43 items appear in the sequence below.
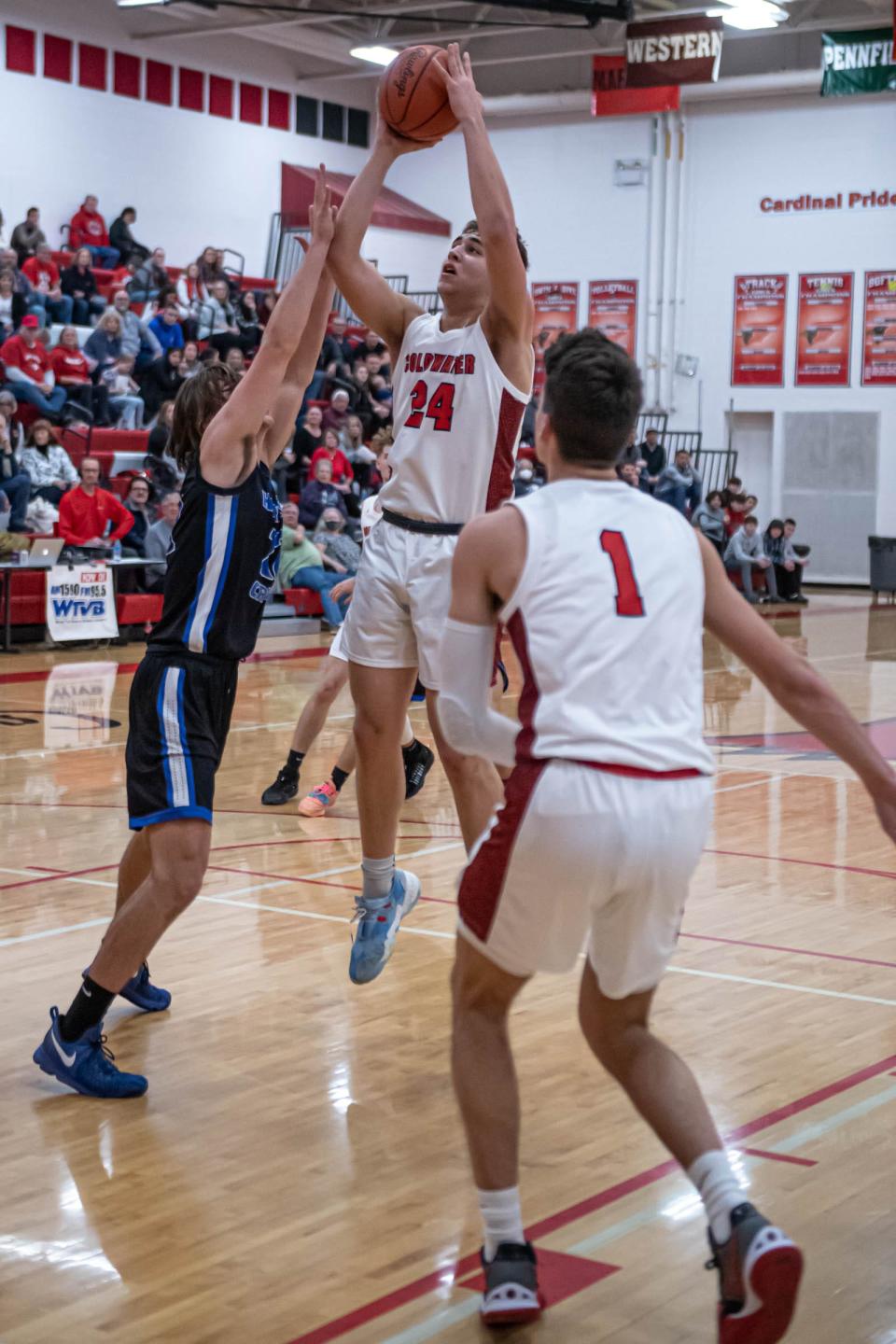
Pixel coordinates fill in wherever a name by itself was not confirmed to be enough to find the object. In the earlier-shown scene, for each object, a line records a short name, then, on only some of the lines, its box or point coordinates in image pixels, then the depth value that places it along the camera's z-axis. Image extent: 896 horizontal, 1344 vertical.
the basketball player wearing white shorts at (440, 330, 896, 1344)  2.67
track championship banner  25.16
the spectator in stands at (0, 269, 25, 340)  17.91
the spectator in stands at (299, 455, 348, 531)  17.53
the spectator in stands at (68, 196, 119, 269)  21.59
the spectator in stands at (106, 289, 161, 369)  18.81
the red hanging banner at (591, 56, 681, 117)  22.30
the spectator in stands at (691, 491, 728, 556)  22.05
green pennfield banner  21.14
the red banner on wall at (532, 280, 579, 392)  26.72
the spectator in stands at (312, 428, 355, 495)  18.09
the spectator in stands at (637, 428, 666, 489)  22.58
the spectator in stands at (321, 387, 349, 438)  19.42
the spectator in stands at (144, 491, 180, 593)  15.41
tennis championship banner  24.72
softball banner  24.36
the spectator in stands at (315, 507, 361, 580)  16.91
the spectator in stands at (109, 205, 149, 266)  21.78
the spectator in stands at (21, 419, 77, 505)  15.56
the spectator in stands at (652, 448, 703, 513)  21.97
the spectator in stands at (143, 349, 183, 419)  18.67
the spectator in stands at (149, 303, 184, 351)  19.52
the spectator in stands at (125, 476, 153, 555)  15.64
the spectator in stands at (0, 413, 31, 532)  15.05
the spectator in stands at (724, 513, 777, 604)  21.66
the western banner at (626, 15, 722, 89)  20.84
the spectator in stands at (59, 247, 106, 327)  19.67
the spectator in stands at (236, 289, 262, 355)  20.66
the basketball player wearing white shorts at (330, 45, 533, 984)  4.41
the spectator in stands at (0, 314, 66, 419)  17.00
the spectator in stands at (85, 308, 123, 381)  18.41
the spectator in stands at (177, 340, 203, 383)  18.67
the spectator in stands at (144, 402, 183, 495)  16.75
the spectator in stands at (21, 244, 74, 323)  19.16
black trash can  23.31
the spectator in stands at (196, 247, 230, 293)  21.38
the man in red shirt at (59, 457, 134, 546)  14.97
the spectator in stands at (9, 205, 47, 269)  19.50
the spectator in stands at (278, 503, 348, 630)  16.56
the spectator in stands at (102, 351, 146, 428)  18.41
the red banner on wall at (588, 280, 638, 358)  26.20
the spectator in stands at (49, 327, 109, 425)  17.92
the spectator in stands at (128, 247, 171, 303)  20.97
